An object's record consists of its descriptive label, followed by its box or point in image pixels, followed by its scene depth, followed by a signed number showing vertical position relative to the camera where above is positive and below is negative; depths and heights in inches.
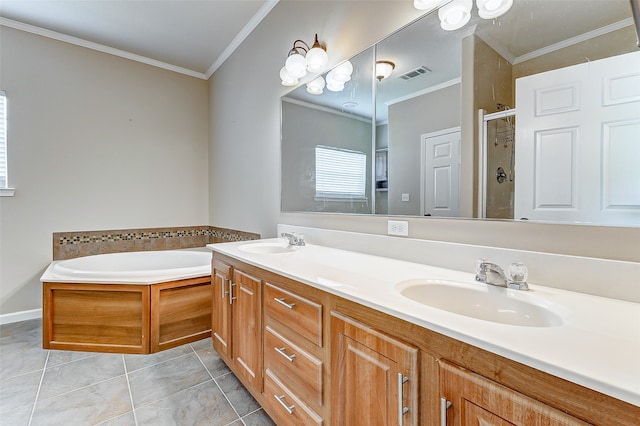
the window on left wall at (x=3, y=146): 106.3 +23.1
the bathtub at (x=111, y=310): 85.9 -30.2
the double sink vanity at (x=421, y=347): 21.1 -13.4
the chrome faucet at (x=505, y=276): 38.1 -8.7
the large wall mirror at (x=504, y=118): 36.5 +15.2
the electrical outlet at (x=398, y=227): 59.7 -3.6
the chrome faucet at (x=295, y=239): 78.5 -7.9
